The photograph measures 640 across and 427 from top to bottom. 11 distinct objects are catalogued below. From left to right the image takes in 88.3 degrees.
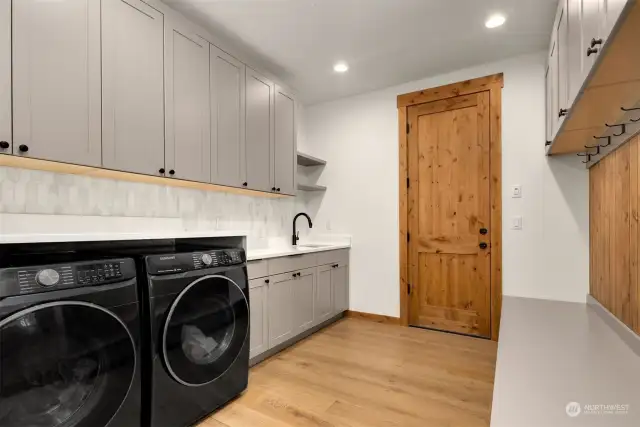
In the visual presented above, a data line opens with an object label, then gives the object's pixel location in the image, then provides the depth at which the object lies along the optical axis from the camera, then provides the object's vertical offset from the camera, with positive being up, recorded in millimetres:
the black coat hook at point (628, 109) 1530 +490
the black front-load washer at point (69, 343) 1158 -491
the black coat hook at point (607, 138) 2070 +478
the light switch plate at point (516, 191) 3023 +219
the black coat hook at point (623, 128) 1780 +472
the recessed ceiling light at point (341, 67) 3178 +1466
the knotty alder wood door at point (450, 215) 3191 +7
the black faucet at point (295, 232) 3880 -185
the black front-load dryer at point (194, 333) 1612 -637
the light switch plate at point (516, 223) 3017 -74
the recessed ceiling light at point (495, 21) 2432 +1462
